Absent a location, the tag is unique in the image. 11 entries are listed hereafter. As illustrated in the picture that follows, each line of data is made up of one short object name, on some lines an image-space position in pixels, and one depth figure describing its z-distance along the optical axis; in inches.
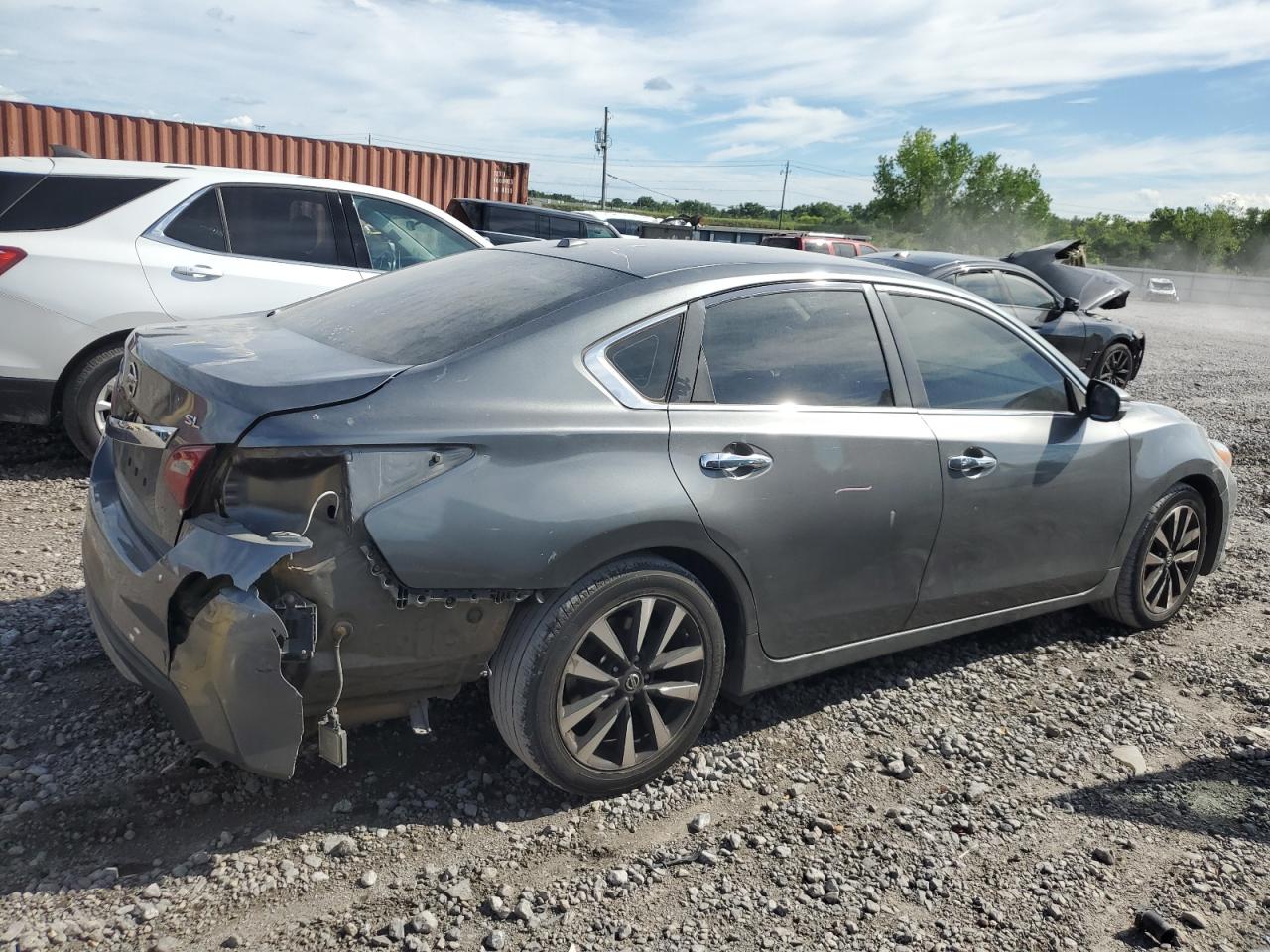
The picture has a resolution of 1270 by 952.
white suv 224.7
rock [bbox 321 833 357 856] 112.6
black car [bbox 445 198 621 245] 682.2
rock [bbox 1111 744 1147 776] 144.6
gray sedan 103.6
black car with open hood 447.5
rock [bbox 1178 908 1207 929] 111.3
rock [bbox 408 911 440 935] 101.5
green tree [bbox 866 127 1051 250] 3334.2
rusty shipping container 621.3
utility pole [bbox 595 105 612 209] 2443.4
